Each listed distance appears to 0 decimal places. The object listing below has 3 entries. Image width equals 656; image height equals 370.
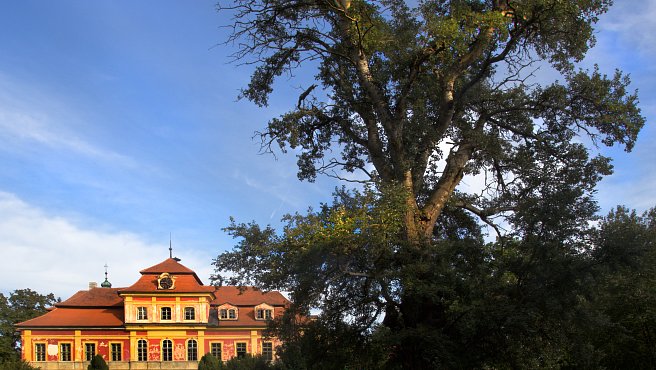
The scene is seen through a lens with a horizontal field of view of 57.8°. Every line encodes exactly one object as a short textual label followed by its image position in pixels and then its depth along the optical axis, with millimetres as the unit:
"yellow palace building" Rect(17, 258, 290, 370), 50062
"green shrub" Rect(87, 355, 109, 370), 46281
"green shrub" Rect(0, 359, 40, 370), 37309
